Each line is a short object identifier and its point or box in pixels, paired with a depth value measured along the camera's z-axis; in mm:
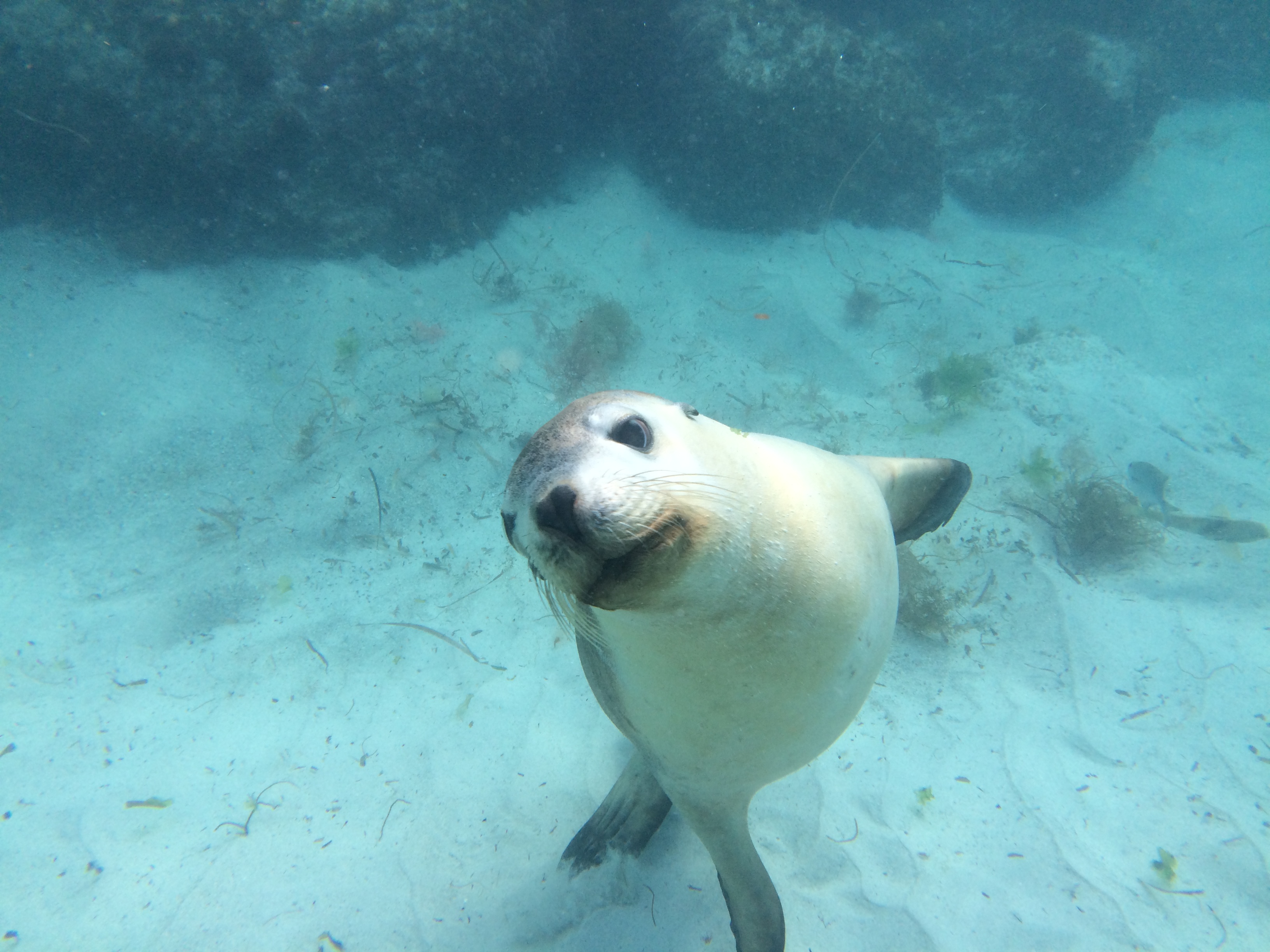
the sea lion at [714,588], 1000
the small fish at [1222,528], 4047
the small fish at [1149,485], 4398
